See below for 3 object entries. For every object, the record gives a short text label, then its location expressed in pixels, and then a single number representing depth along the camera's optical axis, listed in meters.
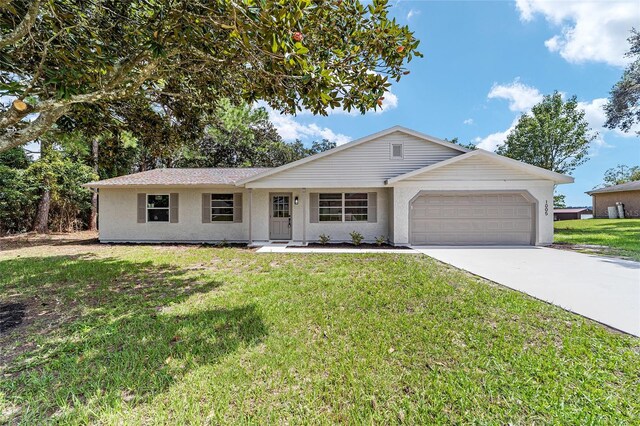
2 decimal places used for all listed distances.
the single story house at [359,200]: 10.56
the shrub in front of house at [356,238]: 11.20
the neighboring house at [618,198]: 23.25
